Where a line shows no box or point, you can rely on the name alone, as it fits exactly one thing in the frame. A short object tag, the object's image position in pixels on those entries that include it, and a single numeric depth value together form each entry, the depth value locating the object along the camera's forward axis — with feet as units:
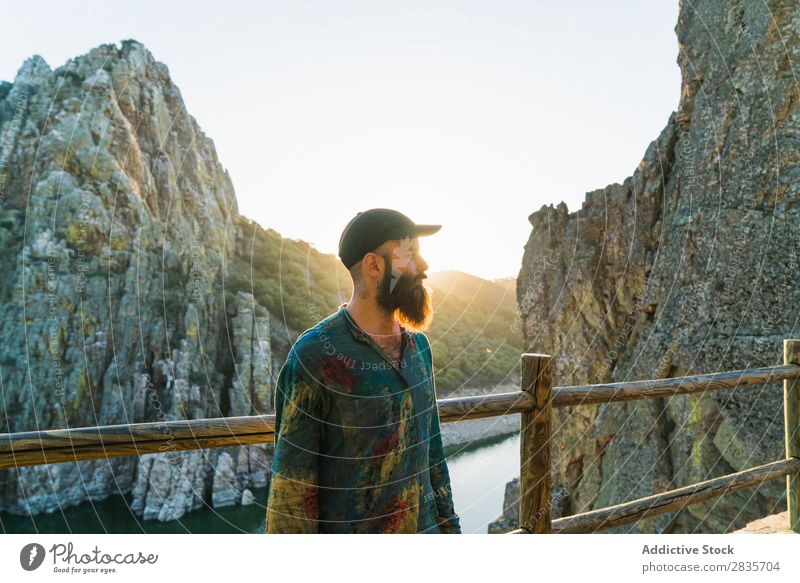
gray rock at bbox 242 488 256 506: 108.84
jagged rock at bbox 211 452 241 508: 111.96
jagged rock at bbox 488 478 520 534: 57.31
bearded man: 5.76
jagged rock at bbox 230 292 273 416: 119.34
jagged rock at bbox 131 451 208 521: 104.83
